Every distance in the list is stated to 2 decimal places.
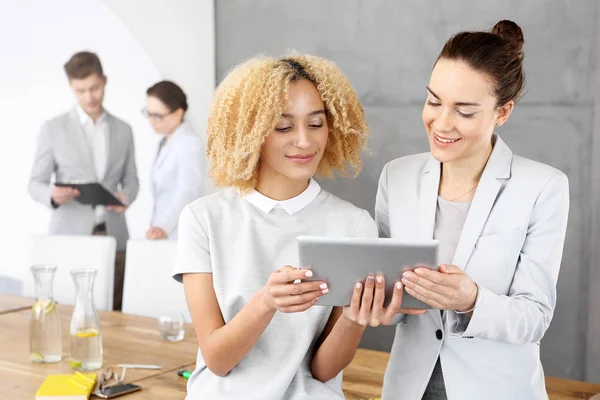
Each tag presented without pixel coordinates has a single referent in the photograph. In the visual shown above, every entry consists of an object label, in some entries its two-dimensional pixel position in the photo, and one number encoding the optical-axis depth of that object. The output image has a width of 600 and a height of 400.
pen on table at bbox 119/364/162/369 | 2.26
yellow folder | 1.95
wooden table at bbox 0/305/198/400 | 2.17
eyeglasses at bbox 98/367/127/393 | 2.05
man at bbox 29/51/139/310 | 4.86
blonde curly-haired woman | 1.63
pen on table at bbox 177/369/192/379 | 2.17
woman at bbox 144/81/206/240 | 4.68
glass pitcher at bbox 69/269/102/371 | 2.24
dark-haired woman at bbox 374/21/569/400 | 1.66
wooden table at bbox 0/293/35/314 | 3.16
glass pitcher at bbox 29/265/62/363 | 2.31
